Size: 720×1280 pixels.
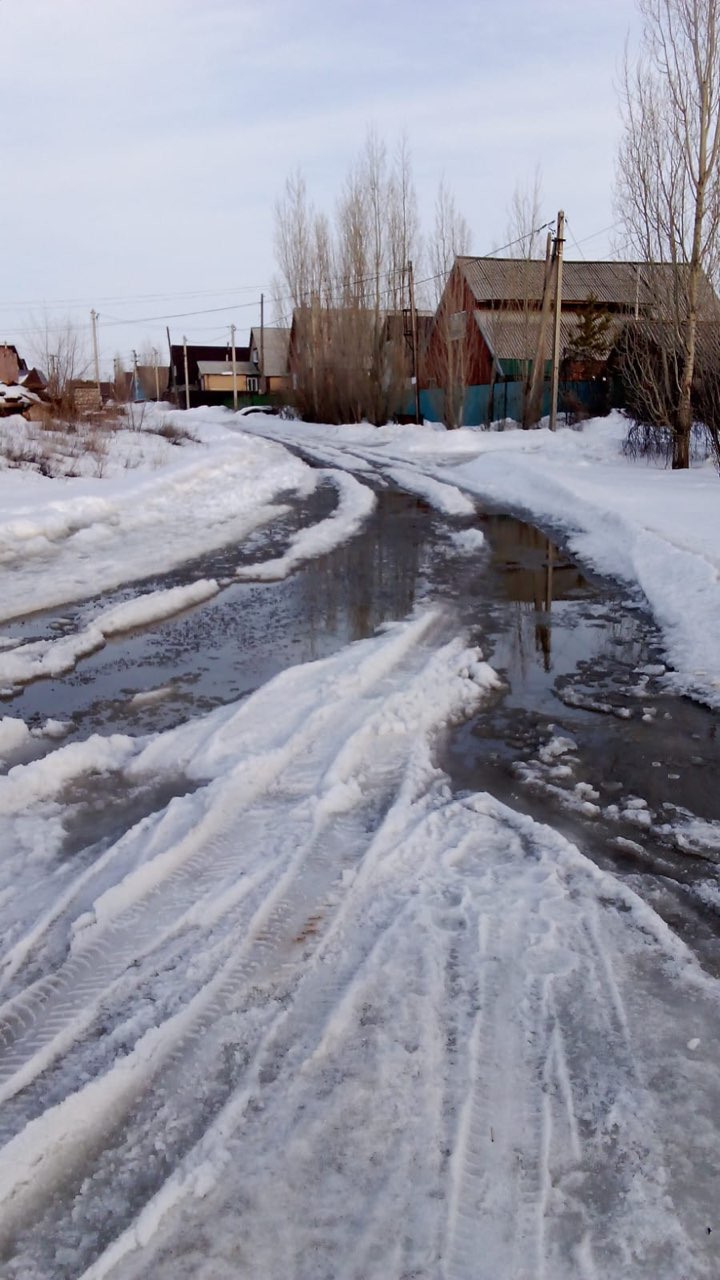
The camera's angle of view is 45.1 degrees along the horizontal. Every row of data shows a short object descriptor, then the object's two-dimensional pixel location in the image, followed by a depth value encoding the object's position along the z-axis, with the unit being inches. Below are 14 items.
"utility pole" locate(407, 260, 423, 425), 1359.5
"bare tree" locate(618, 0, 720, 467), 606.2
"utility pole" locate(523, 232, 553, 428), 999.0
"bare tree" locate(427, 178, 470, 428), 1212.5
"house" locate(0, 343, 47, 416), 816.3
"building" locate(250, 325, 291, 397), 2576.3
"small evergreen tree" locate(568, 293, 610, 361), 1222.9
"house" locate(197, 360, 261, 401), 2797.7
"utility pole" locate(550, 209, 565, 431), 902.4
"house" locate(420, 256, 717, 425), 1215.6
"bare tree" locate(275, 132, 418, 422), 1325.0
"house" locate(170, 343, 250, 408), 2701.8
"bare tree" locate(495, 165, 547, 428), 1147.3
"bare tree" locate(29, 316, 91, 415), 817.5
